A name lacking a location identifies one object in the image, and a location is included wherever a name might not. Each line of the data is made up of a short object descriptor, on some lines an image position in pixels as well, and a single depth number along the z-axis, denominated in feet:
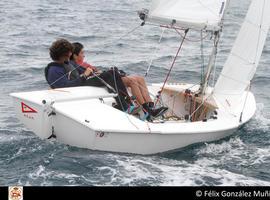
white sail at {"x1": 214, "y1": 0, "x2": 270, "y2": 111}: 50.70
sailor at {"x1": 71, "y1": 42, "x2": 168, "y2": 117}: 46.37
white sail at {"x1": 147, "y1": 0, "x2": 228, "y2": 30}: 47.01
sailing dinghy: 42.24
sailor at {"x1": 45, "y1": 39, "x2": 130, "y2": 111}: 46.21
